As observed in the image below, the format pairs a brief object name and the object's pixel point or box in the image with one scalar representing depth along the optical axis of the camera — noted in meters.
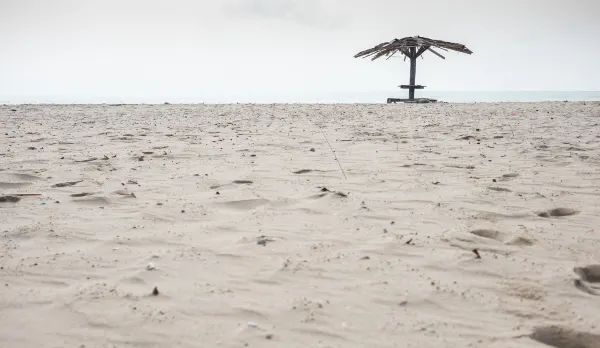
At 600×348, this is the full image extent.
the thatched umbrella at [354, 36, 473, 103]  16.97
